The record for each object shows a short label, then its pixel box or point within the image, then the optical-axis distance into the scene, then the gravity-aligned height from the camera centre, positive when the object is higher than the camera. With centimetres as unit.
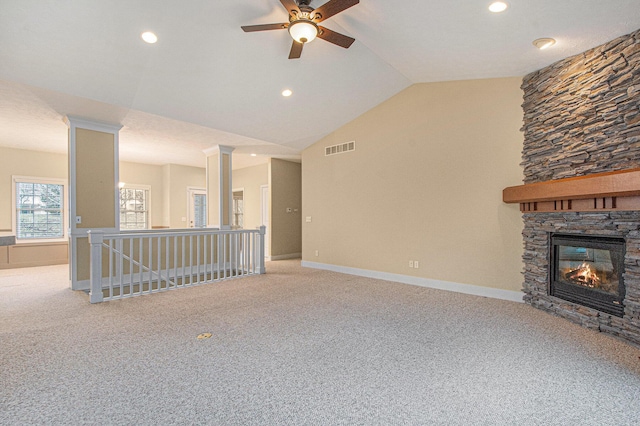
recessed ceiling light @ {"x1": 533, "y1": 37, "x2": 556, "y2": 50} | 329 +178
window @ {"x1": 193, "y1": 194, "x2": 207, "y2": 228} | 966 +11
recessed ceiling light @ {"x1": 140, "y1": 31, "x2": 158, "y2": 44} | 343 +194
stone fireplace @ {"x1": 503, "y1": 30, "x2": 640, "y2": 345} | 296 +21
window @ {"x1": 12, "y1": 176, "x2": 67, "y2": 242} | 701 +13
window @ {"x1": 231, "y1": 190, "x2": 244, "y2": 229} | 987 +14
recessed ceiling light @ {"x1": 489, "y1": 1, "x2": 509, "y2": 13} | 283 +186
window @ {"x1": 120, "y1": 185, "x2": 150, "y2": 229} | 866 +17
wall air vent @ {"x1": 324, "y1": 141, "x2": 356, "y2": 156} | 626 +130
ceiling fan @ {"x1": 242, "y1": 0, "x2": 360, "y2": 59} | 283 +183
